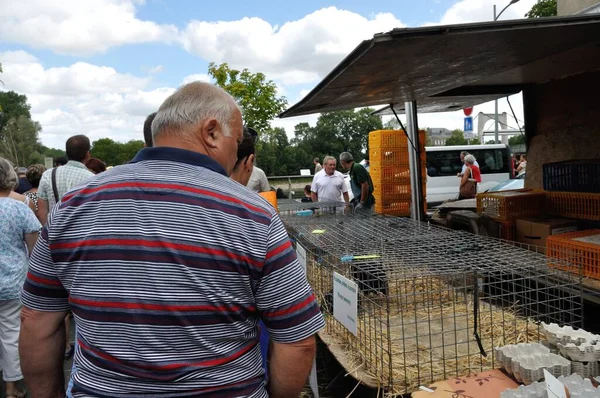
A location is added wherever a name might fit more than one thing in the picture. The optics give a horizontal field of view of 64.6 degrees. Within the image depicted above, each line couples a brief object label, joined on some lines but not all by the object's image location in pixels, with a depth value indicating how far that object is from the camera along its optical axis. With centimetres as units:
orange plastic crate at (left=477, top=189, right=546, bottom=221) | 518
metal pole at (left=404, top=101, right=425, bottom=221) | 670
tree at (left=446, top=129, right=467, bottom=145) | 6334
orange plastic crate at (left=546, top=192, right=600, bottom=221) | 450
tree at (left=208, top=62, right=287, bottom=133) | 1656
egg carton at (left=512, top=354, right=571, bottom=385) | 219
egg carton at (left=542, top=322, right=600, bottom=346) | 237
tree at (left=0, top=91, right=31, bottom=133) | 6905
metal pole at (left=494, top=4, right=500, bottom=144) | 2039
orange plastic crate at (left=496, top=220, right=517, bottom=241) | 516
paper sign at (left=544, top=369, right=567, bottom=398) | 180
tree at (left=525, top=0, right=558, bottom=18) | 2088
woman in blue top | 344
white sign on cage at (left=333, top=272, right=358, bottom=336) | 242
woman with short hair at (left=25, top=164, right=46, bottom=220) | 591
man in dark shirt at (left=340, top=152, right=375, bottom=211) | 674
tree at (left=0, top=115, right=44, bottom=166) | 5156
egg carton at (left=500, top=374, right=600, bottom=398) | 189
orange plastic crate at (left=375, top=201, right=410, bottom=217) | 839
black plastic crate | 474
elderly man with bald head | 126
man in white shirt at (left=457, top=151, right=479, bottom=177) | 1333
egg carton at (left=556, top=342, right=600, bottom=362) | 228
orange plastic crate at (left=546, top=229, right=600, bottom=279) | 350
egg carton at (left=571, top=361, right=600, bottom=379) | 228
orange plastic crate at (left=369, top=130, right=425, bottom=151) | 820
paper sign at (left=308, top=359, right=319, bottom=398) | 270
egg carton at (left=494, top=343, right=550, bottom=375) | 236
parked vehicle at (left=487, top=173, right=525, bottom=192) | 946
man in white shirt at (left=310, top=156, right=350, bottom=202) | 773
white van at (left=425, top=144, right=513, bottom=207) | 1473
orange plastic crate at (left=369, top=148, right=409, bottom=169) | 825
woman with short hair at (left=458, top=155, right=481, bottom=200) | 995
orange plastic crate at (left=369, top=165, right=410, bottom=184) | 827
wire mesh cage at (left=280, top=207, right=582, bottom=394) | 262
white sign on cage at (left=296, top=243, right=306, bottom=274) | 319
